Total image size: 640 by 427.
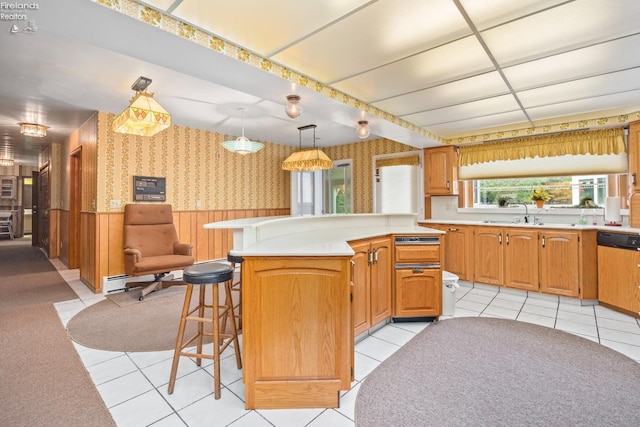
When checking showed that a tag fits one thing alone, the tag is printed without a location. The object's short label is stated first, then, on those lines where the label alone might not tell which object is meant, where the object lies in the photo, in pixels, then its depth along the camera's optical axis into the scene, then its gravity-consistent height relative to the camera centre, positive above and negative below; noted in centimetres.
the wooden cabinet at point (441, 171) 501 +75
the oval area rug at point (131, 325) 256 -105
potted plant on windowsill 429 +25
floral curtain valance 382 +96
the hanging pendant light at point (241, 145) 394 +94
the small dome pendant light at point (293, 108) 281 +102
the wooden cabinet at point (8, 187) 957 +102
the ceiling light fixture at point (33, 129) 453 +137
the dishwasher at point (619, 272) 313 -63
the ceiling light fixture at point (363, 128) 369 +109
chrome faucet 430 +8
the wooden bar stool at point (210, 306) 186 -58
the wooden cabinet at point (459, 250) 438 -53
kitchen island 174 -65
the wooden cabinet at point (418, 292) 291 -75
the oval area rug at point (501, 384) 166 -111
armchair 384 -41
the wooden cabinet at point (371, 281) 245 -58
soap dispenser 397 -7
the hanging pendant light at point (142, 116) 284 +98
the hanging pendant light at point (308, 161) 448 +84
